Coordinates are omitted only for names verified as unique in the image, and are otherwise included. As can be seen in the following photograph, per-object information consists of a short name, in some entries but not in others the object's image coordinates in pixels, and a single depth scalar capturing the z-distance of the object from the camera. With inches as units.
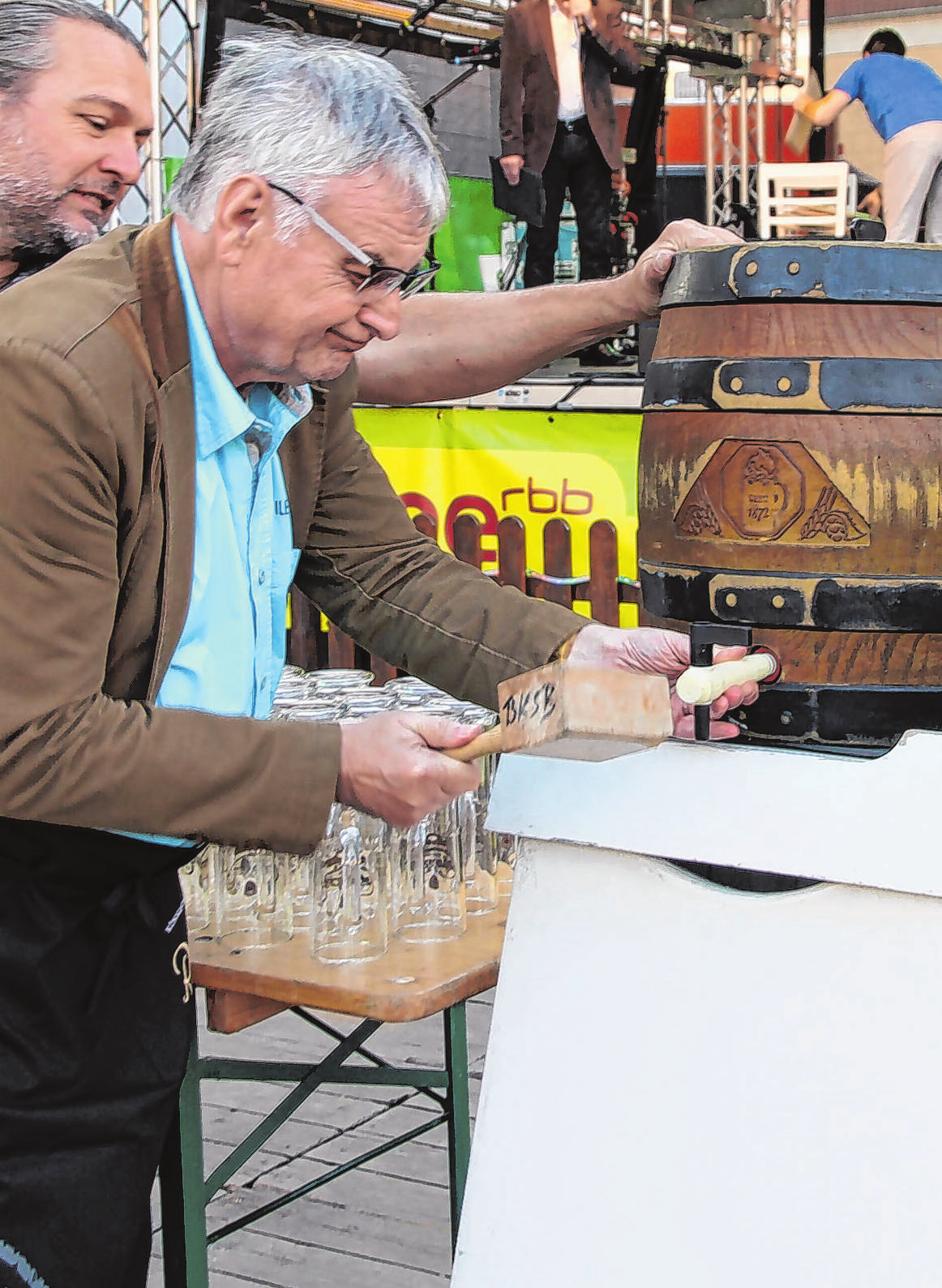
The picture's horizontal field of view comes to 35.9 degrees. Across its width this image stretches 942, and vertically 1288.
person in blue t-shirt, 295.3
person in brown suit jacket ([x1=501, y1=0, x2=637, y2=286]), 291.0
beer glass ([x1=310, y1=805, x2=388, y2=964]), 73.5
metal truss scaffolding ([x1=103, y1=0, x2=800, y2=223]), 269.0
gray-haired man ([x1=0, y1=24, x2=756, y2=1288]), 50.9
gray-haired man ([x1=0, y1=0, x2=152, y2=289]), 79.4
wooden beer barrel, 57.9
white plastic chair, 327.3
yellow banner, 181.9
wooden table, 67.6
